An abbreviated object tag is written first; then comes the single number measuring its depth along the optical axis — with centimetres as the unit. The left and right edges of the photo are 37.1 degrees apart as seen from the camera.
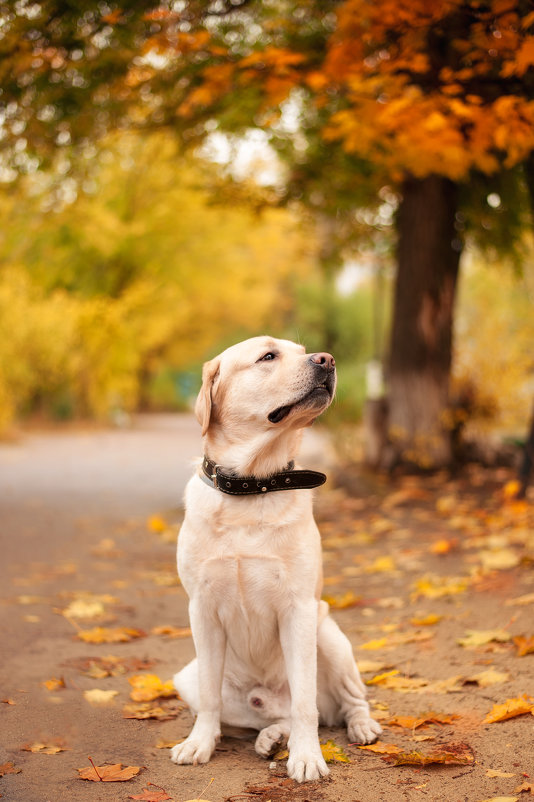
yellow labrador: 303
